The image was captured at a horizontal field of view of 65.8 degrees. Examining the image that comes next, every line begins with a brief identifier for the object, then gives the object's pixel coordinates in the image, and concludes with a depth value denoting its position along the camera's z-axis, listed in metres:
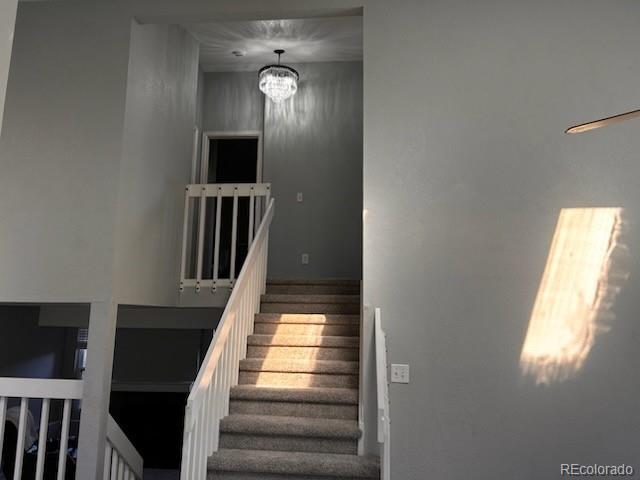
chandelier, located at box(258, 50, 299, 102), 5.72
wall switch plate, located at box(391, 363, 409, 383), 3.07
